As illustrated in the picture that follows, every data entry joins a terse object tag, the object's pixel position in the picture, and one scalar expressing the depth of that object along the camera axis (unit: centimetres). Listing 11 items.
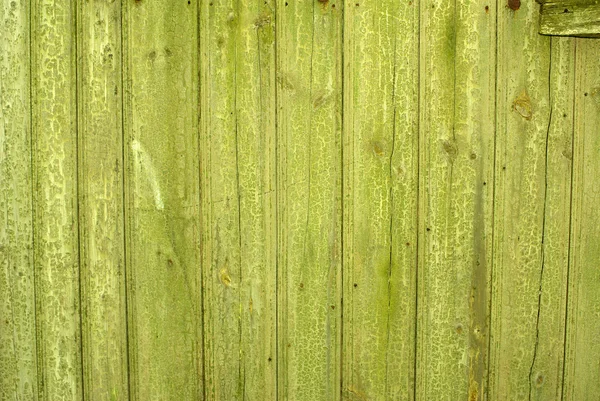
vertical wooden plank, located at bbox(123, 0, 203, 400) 172
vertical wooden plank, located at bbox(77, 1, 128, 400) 172
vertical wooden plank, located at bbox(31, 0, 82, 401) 172
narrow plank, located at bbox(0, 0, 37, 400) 171
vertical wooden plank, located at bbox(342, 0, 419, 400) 173
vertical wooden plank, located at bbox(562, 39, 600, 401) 176
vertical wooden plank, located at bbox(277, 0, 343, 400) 173
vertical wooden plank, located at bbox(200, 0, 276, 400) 172
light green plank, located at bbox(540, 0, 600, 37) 165
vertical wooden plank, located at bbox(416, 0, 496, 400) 173
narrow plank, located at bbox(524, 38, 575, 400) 175
